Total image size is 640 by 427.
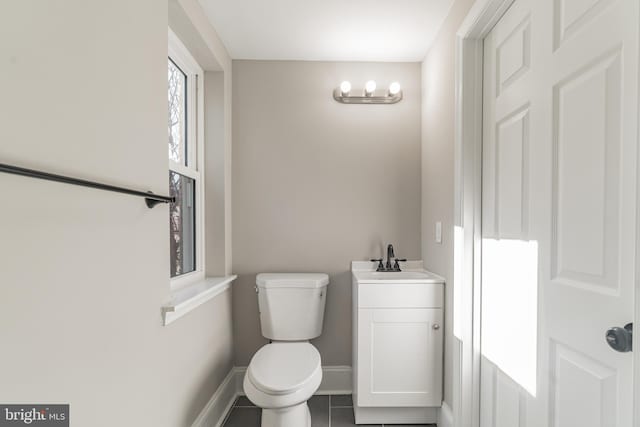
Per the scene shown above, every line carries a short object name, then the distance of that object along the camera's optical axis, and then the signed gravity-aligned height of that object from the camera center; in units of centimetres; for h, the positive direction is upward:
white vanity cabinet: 192 -75
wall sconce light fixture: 234 +78
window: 187 +27
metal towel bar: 64 +7
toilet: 154 -77
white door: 85 +0
